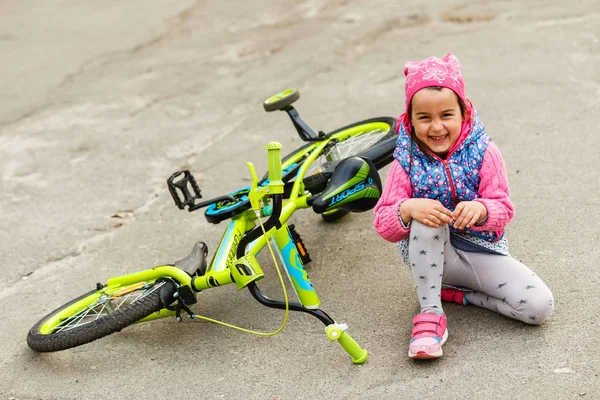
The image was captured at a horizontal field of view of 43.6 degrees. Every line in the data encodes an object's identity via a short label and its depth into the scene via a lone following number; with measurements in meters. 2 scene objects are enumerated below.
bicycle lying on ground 3.00
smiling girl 2.93
